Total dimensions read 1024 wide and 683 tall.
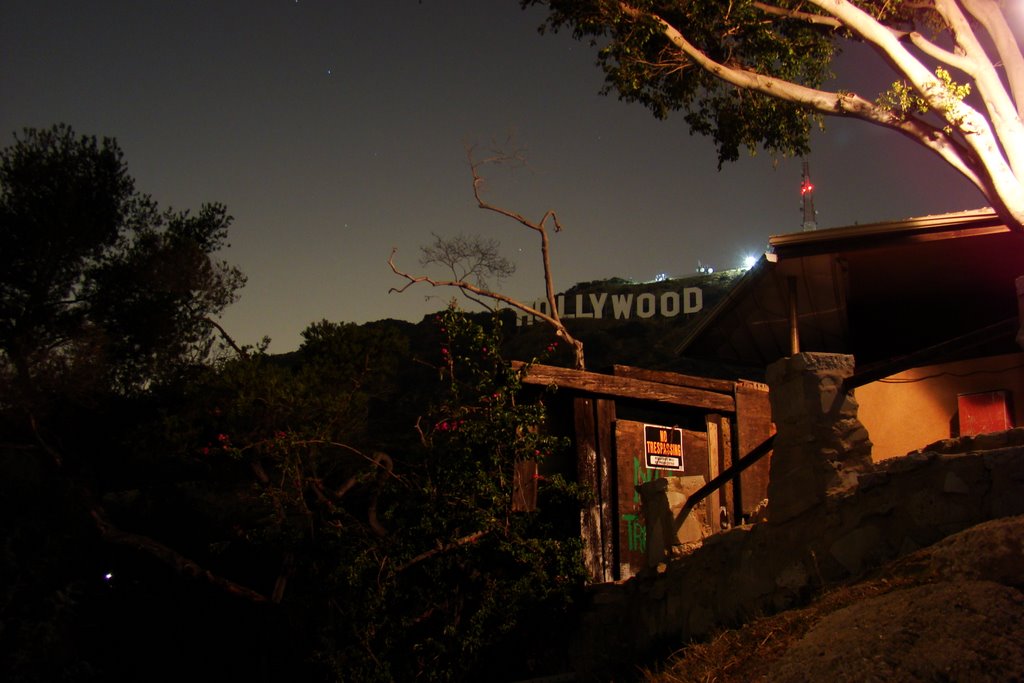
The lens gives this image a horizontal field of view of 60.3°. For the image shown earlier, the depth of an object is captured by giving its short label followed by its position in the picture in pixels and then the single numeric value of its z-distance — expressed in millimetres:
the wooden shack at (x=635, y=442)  10141
